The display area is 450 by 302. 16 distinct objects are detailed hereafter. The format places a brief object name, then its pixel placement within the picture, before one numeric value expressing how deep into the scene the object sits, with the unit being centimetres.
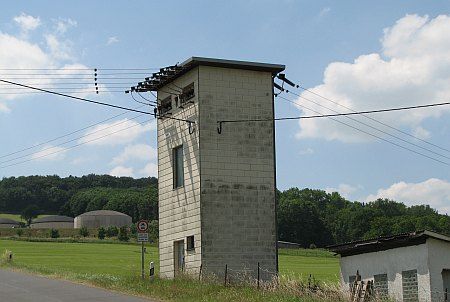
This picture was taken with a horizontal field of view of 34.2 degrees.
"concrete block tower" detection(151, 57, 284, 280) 2966
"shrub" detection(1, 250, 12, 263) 3928
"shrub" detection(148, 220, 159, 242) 11026
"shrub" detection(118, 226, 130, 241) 11794
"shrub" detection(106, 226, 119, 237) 12638
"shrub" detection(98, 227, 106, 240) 12194
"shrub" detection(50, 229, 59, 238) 11588
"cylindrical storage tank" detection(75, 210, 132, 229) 15362
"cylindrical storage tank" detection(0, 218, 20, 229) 17195
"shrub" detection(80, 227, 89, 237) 12456
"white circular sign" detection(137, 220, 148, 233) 2613
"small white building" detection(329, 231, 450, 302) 2495
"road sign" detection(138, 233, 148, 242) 2580
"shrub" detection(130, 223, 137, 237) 13340
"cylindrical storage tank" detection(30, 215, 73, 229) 16850
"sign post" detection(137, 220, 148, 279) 2586
